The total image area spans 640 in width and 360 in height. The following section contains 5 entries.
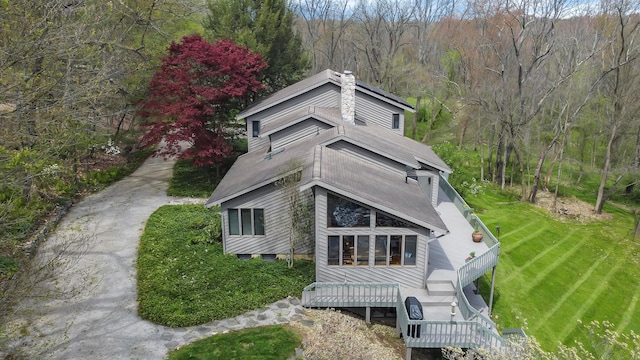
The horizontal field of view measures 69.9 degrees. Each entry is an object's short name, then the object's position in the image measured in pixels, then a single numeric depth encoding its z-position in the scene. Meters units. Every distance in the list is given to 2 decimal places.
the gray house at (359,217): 16.44
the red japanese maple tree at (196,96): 26.69
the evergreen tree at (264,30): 37.62
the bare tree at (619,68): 29.95
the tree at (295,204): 18.22
